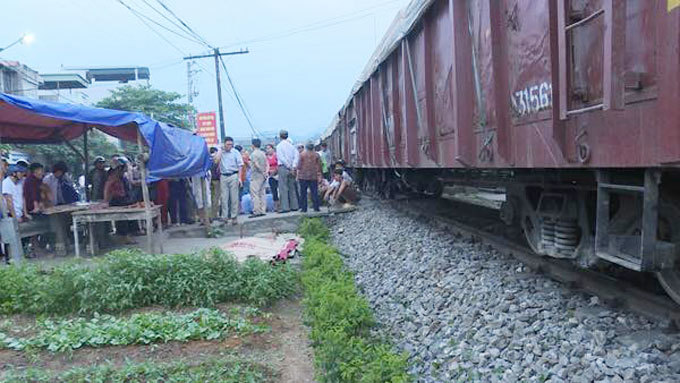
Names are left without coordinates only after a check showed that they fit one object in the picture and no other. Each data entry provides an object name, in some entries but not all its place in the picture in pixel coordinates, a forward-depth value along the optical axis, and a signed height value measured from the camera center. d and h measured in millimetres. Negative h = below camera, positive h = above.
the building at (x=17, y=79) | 29703 +5928
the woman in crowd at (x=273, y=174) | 14000 -282
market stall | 7973 +753
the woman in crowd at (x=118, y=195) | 10323 -453
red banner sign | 38781 +3164
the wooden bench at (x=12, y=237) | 7867 -899
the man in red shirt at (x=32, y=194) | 9391 -329
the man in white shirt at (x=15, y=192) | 8619 -257
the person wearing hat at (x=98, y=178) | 11180 -123
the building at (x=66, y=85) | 46312 +8684
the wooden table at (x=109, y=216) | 8410 -708
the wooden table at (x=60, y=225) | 9312 -899
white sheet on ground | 7852 -1334
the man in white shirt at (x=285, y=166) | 12695 -88
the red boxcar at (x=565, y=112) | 2746 +250
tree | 34500 +4616
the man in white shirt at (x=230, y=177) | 11609 -259
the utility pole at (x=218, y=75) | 31828 +5548
